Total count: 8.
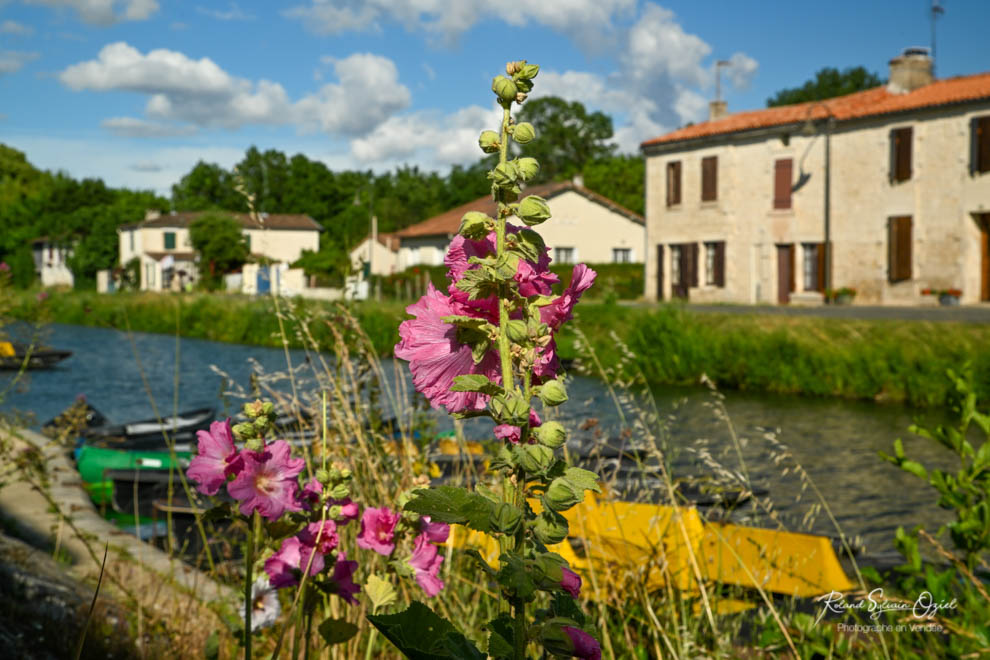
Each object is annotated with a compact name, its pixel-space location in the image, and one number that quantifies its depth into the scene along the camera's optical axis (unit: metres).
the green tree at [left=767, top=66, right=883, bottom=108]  68.88
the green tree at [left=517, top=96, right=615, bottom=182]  72.75
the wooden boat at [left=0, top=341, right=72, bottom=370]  18.78
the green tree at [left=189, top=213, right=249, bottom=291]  44.34
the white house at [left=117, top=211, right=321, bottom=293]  58.03
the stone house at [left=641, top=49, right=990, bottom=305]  24.73
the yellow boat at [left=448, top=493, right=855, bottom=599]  3.79
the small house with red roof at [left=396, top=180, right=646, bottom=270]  41.31
